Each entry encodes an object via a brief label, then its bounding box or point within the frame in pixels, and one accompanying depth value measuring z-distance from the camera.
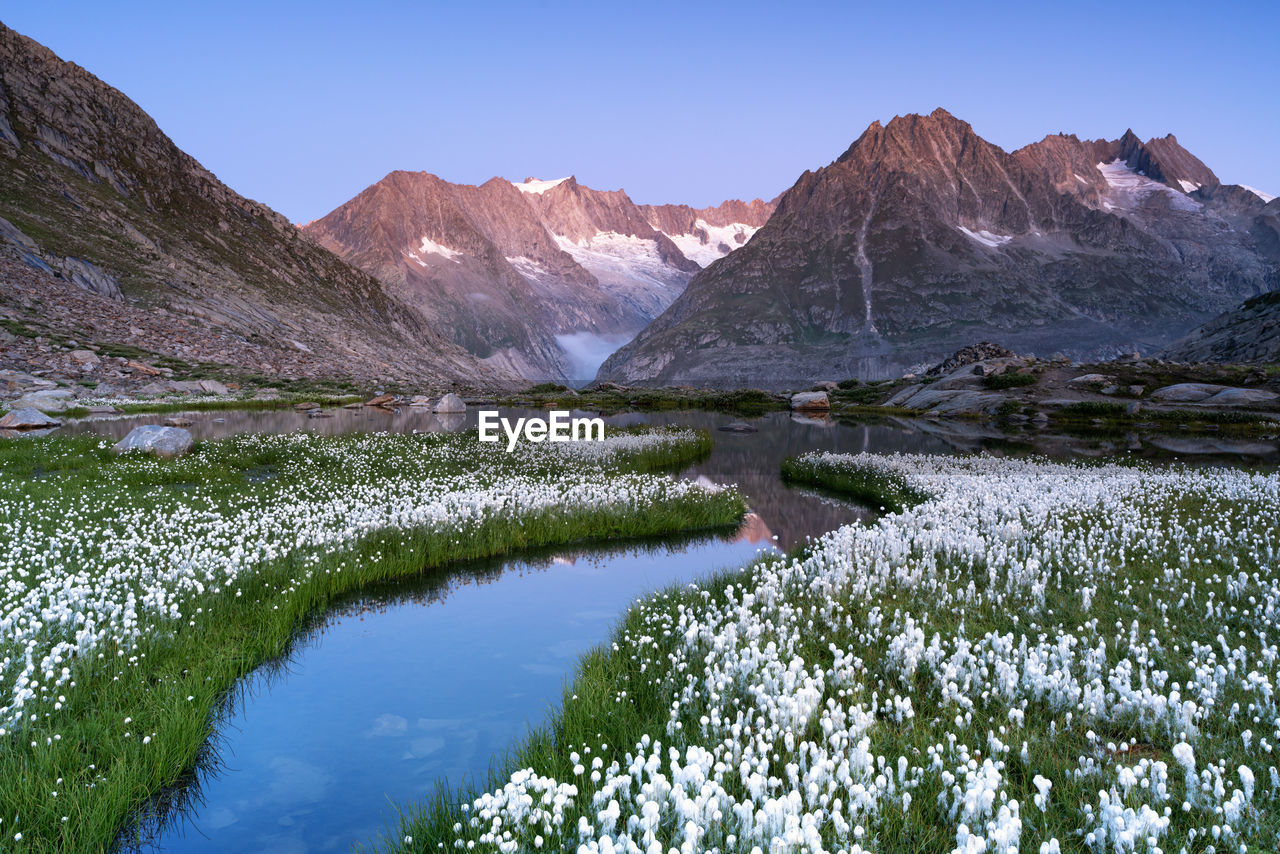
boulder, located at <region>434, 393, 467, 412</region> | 77.03
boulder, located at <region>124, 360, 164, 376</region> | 76.56
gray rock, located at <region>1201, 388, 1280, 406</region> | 63.66
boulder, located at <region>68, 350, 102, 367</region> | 72.00
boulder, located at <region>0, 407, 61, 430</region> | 37.78
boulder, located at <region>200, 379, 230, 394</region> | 76.06
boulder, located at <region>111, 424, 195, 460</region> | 26.78
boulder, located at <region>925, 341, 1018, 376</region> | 106.38
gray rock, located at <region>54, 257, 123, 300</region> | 102.81
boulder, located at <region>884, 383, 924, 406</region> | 98.06
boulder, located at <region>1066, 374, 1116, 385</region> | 77.50
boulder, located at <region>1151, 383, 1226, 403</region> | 67.44
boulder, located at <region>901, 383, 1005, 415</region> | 78.75
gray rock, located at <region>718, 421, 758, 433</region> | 62.57
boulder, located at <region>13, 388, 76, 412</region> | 49.94
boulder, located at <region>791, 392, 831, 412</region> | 96.06
